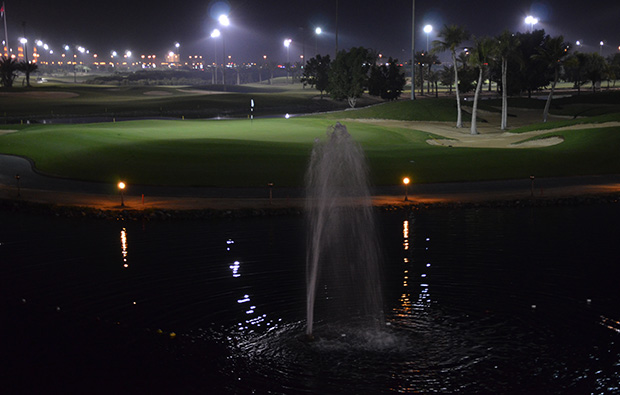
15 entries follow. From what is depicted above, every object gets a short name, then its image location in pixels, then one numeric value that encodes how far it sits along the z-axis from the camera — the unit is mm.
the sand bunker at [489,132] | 61475
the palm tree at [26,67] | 139000
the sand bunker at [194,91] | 167875
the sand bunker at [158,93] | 151475
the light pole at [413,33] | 88638
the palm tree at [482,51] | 72312
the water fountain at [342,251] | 17391
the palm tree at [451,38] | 75875
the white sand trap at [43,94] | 121750
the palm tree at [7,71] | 137125
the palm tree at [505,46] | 75500
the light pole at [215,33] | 144500
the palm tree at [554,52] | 85562
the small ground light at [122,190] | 29550
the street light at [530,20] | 131000
